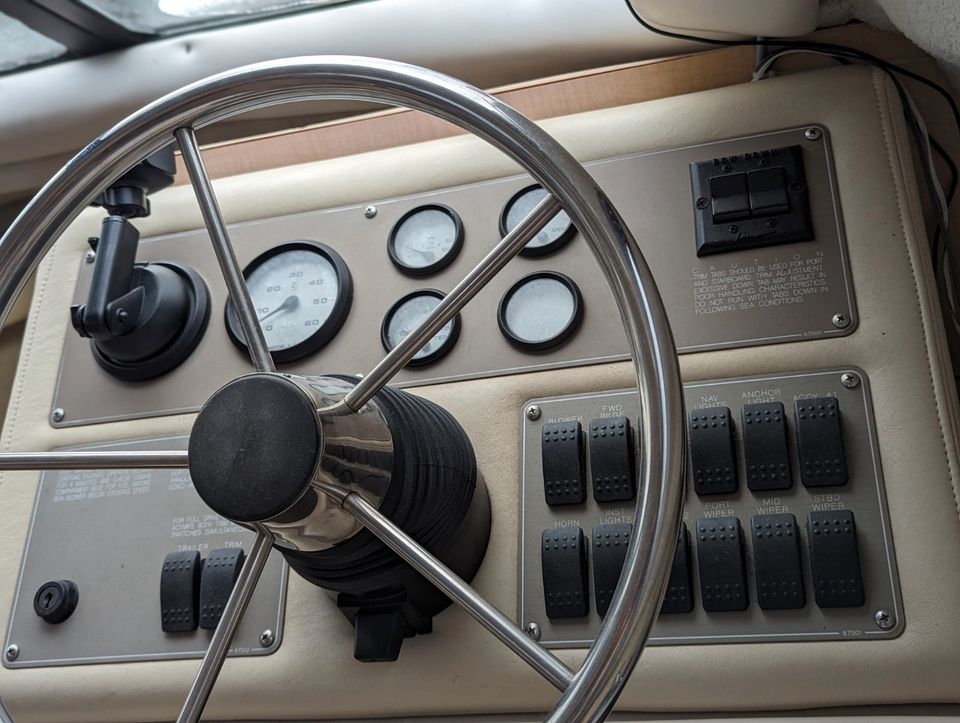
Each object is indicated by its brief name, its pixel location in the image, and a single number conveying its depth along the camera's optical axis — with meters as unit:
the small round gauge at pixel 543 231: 1.12
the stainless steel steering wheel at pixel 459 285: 0.62
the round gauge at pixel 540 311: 1.08
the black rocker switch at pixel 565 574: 0.94
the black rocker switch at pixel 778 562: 0.89
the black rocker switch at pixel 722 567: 0.90
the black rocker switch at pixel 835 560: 0.87
